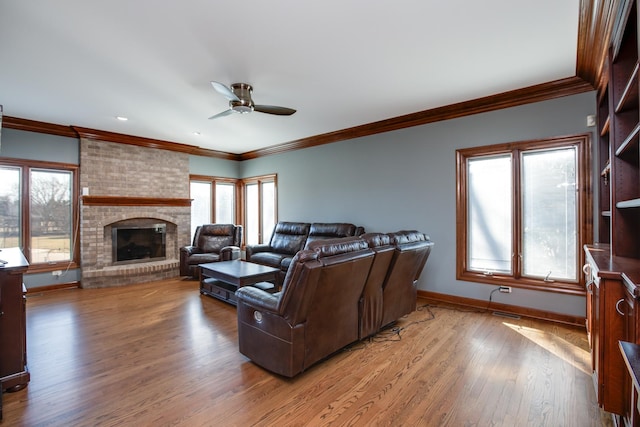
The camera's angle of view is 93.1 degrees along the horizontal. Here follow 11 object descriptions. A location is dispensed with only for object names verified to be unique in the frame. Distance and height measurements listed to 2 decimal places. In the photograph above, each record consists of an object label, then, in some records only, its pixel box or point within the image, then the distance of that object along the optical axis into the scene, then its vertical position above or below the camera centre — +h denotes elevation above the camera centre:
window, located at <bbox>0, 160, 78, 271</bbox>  4.78 +0.08
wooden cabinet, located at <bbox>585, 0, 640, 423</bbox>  1.60 -0.24
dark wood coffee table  3.95 -0.84
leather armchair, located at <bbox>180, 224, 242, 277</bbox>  5.65 -0.62
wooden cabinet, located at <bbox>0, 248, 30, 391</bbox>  2.18 -0.81
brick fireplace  5.39 +0.24
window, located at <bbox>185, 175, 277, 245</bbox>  7.10 +0.29
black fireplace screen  5.82 -0.56
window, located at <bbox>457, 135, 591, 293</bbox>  3.48 +0.02
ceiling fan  3.41 +1.27
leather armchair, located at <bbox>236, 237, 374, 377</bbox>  2.18 -0.74
